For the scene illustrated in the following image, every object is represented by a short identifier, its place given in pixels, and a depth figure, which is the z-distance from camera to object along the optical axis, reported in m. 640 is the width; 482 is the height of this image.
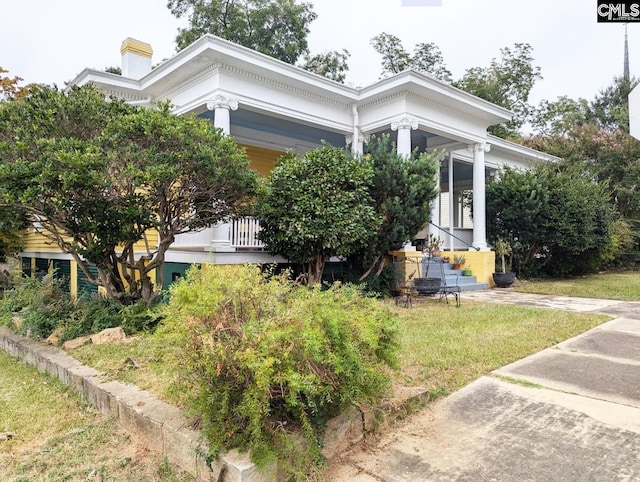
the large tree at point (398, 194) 7.52
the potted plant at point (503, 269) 10.69
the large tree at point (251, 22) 21.08
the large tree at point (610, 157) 15.82
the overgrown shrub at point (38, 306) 4.99
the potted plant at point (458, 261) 10.87
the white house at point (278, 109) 7.52
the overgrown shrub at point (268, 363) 1.96
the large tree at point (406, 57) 23.25
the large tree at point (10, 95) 10.07
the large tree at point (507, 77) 23.27
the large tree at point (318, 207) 6.62
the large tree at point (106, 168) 4.26
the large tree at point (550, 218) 11.23
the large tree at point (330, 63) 22.42
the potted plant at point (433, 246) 9.95
